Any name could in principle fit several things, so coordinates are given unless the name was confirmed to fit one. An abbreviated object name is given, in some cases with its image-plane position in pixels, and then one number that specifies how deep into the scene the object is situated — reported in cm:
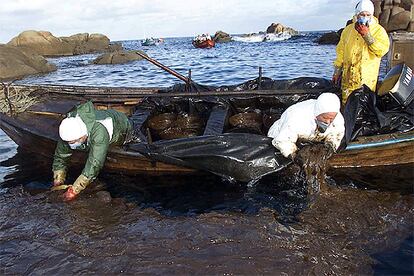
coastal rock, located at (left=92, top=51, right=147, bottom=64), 3303
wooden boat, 620
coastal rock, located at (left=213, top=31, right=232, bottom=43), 7246
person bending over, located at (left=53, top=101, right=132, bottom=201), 532
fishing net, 803
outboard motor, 599
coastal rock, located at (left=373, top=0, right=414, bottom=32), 2897
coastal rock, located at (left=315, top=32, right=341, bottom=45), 4519
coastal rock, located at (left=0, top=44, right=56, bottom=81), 2436
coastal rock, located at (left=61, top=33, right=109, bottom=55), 5078
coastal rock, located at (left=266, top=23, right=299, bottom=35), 8219
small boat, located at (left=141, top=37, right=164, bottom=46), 8724
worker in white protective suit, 530
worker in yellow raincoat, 582
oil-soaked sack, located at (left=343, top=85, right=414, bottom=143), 607
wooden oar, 820
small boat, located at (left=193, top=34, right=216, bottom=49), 5119
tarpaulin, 564
